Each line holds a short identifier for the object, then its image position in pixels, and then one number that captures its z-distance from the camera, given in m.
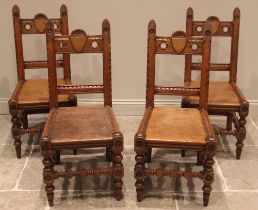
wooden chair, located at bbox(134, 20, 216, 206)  2.92
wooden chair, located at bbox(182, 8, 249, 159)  3.51
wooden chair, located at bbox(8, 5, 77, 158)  3.53
